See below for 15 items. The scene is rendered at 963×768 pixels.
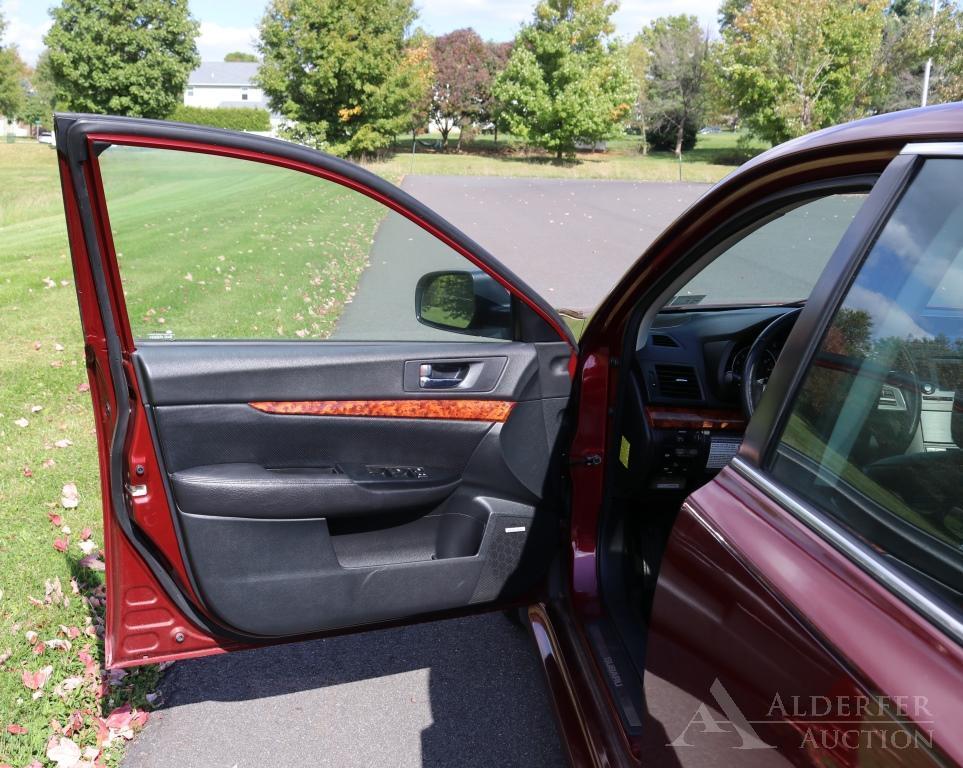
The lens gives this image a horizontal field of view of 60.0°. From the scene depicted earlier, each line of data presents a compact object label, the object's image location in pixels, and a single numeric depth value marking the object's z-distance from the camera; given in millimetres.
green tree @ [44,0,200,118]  47750
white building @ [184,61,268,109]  88562
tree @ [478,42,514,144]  53062
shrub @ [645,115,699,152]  55781
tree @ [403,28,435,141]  42522
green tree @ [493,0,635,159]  41812
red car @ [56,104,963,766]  1345
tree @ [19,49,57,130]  76881
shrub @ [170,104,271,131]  51094
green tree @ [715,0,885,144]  34438
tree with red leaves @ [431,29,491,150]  52844
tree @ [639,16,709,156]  54000
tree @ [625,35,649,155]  56719
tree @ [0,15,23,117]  67750
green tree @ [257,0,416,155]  38500
